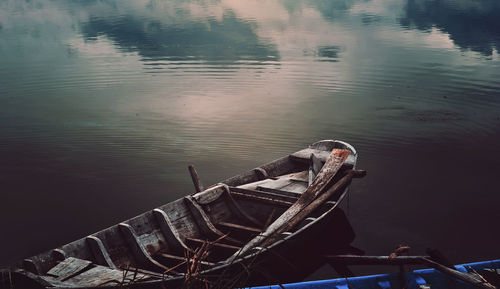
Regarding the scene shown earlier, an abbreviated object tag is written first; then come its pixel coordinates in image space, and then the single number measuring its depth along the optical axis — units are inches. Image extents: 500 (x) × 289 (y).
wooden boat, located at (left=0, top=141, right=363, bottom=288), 256.1
